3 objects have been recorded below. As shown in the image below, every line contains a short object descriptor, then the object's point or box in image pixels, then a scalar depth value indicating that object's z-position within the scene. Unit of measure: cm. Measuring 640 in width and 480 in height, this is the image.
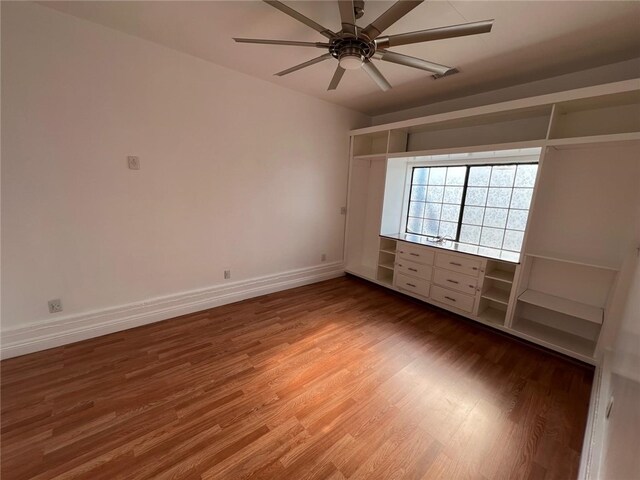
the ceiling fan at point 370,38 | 128
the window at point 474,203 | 288
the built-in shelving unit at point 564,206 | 214
